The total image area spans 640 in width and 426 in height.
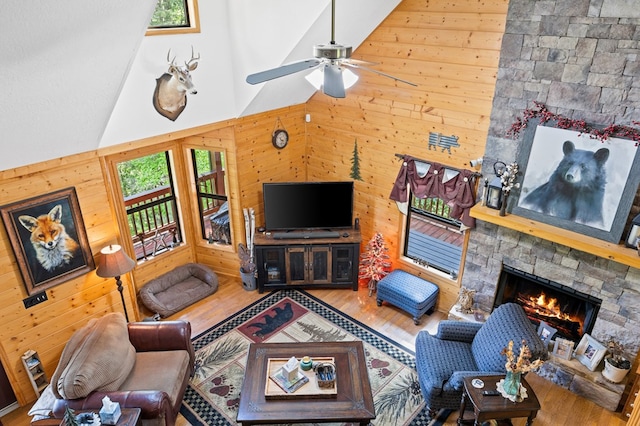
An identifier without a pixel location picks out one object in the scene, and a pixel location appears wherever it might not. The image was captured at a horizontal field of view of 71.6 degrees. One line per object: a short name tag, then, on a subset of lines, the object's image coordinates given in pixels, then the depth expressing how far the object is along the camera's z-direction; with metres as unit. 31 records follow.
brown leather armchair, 4.00
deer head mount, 4.54
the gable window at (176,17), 4.38
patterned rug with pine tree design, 4.68
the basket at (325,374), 4.25
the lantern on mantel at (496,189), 4.91
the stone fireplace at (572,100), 3.98
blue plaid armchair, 4.33
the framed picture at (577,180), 4.11
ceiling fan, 2.90
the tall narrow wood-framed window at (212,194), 6.67
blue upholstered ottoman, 5.89
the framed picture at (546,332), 5.02
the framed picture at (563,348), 4.85
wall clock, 6.57
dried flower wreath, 4.02
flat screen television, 6.37
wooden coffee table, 3.98
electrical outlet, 4.66
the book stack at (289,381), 4.23
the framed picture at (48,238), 4.43
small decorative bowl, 4.43
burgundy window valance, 5.38
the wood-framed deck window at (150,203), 6.21
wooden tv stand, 6.41
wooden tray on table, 4.16
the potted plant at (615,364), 4.50
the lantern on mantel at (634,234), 4.08
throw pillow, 3.98
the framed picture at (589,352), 4.68
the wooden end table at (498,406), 3.91
